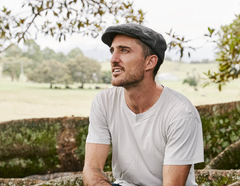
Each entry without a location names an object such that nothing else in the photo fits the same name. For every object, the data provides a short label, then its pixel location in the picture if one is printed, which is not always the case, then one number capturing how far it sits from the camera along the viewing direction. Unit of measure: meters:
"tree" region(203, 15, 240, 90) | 3.12
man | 1.55
